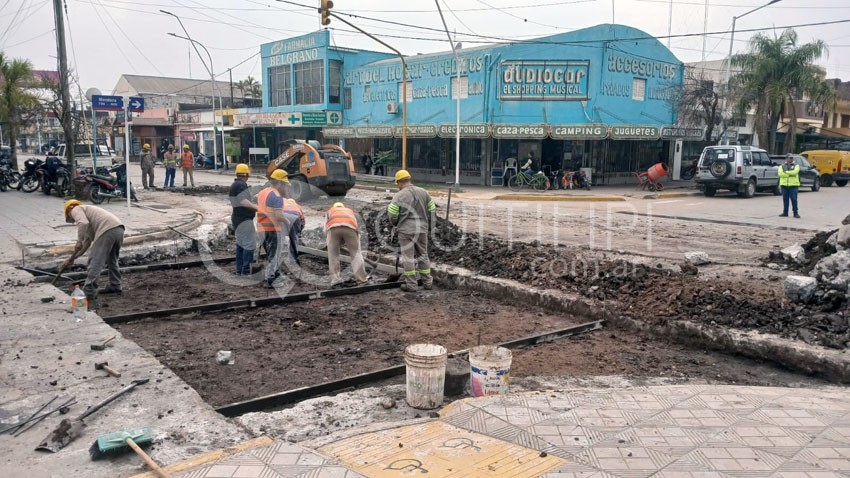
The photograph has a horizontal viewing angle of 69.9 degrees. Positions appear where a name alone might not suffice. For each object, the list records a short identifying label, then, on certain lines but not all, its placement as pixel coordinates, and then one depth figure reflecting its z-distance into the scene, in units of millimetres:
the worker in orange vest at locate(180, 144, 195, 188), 24922
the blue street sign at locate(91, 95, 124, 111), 14102
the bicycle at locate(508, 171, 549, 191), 25500
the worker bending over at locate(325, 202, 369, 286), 9148
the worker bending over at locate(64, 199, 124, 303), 7652
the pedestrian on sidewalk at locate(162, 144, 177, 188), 24266
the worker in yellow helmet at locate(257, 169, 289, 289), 9055
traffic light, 15672
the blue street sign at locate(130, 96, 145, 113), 14984
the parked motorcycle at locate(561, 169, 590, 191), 26109
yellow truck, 29266
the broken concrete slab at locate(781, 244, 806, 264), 9126
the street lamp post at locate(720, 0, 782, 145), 28347
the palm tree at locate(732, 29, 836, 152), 28766
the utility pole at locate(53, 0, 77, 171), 17453
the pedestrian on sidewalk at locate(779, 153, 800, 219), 16092
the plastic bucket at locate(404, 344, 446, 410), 4566
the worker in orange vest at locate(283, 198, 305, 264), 10086
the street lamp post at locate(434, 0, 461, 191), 23545
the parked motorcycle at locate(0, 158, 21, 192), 20609
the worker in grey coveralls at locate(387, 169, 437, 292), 9070
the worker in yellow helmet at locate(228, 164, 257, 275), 9609
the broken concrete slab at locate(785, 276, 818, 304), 6719
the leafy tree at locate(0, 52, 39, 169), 25422
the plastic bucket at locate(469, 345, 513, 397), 4777
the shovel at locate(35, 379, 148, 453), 3852
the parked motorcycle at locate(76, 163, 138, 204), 17625
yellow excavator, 20359
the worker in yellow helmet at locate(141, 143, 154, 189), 23336
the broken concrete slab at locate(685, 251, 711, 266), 9415
